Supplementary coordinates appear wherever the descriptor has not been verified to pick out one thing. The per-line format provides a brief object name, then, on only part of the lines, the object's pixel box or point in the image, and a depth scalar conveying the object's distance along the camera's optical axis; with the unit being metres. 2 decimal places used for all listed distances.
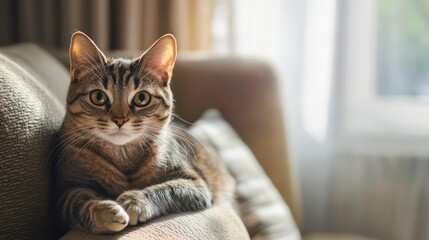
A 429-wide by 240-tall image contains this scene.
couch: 0.86
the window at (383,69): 1.78
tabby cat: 0.98
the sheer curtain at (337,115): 1.79
